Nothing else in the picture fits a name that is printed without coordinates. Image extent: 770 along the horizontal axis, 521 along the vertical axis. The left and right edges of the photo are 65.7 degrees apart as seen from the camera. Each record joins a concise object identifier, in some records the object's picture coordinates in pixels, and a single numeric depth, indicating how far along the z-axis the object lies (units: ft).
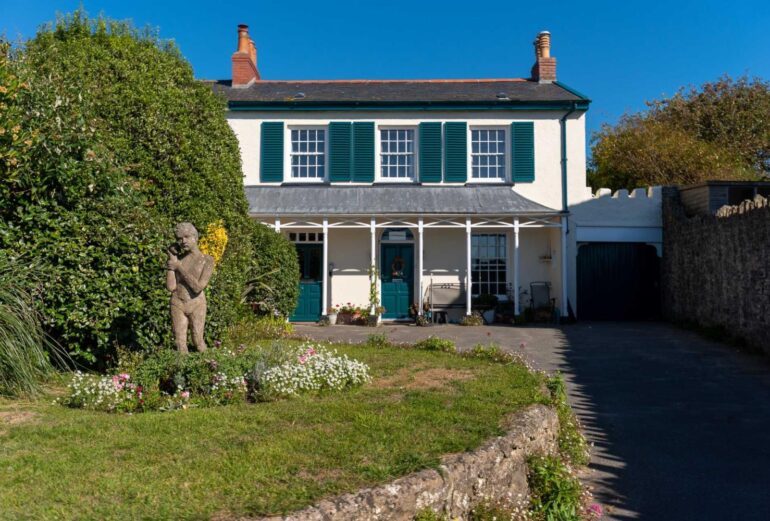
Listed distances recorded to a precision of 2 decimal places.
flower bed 19.01
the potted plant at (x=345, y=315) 53.32
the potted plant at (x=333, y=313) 52.49
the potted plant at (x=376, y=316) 51.81
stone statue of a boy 20.93
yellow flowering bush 28.68
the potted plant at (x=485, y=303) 54.03
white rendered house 55.21
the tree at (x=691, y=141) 71.77
